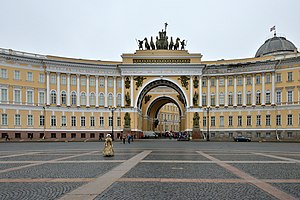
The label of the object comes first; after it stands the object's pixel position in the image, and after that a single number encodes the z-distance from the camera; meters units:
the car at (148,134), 82.65
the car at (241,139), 59.56
